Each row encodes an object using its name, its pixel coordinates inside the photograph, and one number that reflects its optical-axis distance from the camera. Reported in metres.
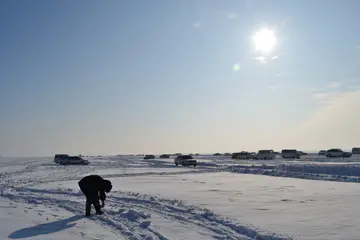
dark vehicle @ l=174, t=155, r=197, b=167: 53.25
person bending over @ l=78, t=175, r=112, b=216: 12.95
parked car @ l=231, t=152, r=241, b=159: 80.00
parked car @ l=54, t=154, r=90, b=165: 60.12
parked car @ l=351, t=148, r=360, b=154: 94.89
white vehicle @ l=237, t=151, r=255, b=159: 77.81
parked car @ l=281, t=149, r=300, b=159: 73.25
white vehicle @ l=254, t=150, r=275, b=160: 72.69
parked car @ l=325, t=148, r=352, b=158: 70.69
